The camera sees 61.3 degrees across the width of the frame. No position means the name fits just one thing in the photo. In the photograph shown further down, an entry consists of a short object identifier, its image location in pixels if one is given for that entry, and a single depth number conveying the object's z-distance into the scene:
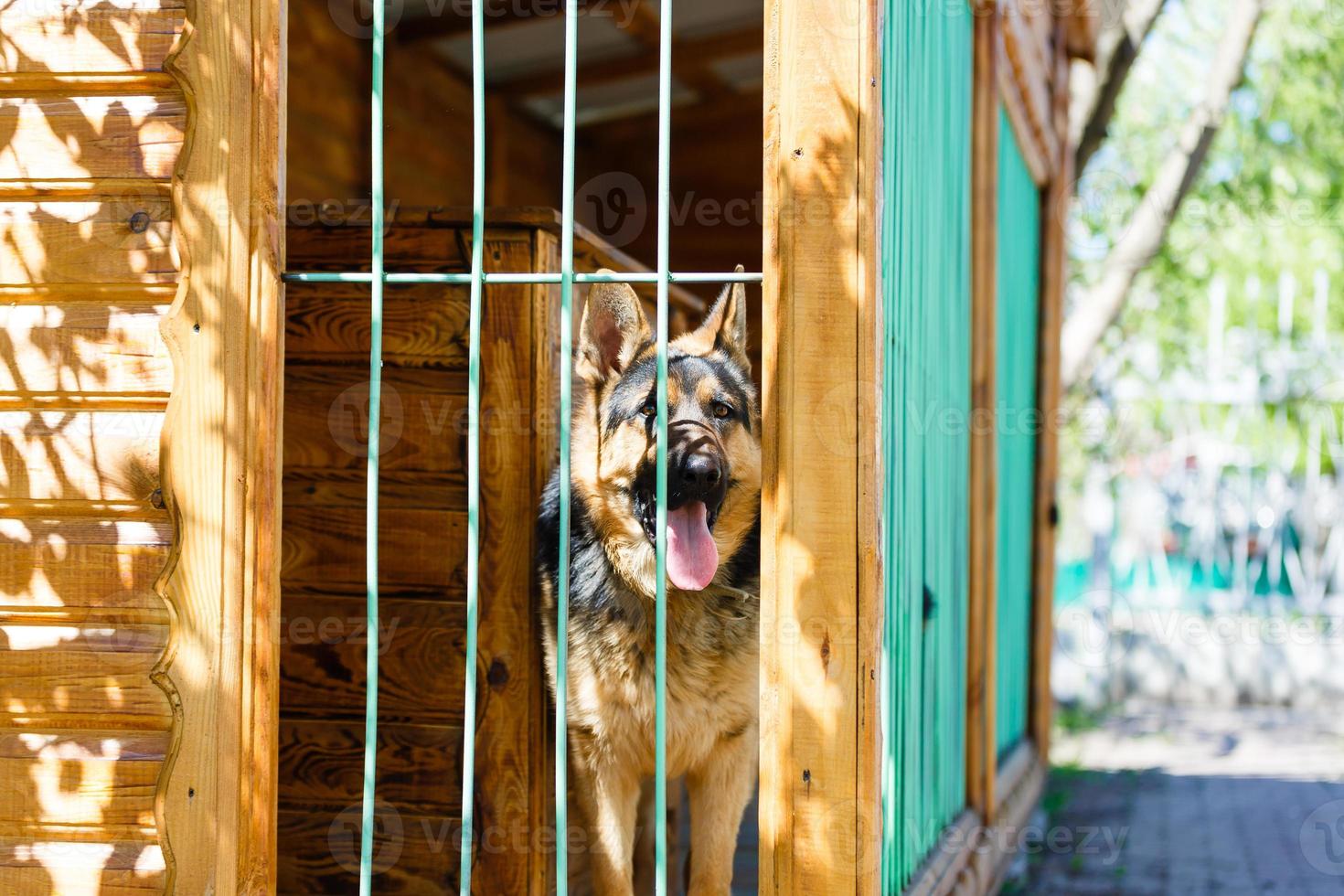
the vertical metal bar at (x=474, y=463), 2.65
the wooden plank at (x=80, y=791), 2.75
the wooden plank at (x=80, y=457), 2.80
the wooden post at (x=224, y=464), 2.68
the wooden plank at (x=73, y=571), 2.79
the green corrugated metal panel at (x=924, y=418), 3.29
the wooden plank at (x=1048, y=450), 7.34
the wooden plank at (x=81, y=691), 2.76
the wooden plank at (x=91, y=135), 2.81
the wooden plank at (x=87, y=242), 2.81
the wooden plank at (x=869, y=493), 2.55
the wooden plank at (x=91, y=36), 2.82
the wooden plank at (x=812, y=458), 2.54
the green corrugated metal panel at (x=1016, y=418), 5.94
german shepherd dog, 3.33
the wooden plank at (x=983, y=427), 4.85
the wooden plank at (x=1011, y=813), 4.85
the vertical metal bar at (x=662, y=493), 2.54
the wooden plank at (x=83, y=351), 2.80
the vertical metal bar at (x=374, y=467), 2.69
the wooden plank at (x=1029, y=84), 5.21
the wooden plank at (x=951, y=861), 3.73
